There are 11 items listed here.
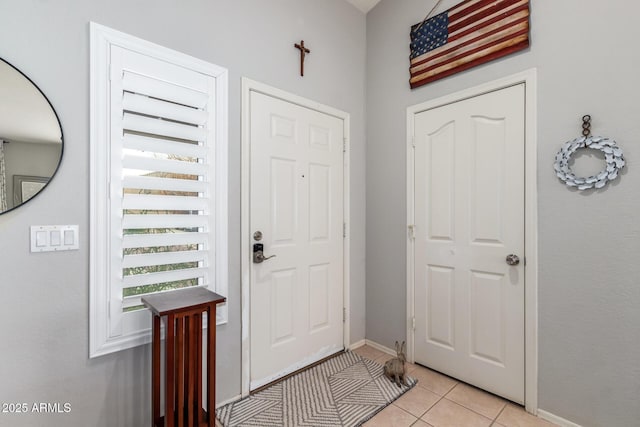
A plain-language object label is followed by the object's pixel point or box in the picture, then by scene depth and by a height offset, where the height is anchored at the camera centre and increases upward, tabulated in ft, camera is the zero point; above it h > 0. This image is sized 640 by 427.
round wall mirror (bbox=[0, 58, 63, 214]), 4.11 +1.07
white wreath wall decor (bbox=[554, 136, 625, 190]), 5.16 +0.95
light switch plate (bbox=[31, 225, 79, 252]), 4.37 -0.36
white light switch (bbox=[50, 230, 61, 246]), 4.48 -0.35
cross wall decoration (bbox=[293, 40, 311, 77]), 7.50 +4.13
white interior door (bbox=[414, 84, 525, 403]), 6.42 -0.60
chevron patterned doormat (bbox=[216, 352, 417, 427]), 5.86 -4.02
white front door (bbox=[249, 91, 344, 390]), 6.88 -0.53
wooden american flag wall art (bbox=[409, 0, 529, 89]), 6.31 +4.14
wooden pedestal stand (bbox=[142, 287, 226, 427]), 4.37 -2.20
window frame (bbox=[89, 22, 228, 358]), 4.75 +0.24
